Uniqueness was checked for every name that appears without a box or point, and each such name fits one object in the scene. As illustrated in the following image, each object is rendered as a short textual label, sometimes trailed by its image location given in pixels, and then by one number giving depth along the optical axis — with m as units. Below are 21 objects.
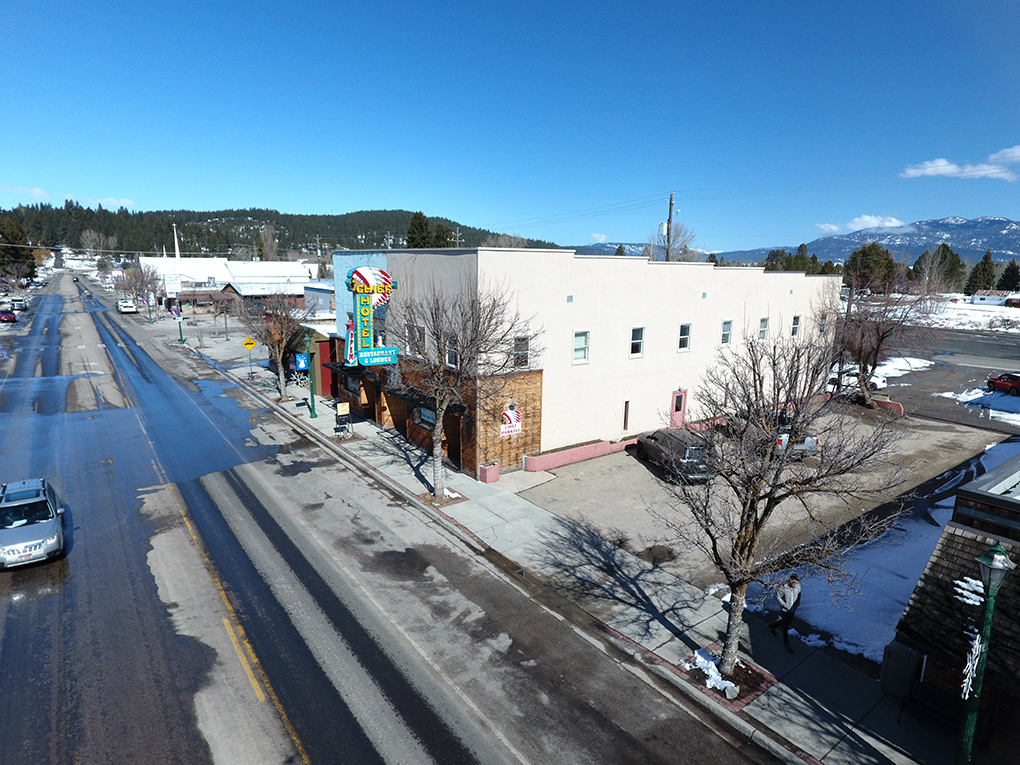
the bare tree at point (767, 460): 9.86
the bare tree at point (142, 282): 75.56
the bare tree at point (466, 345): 18.61
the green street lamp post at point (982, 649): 7.07
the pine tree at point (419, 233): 64.06
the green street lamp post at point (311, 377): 28.18
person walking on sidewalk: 11.53
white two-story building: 20.83
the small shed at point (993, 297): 93.62
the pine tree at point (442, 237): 64.31
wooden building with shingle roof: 8.61
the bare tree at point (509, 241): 131.34
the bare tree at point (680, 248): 72.94
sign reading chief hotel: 22.09
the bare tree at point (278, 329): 31.15
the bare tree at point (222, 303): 68.50
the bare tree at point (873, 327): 32.03
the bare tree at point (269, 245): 132.38
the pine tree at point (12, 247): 102.44
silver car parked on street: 13.70
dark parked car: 20.08
